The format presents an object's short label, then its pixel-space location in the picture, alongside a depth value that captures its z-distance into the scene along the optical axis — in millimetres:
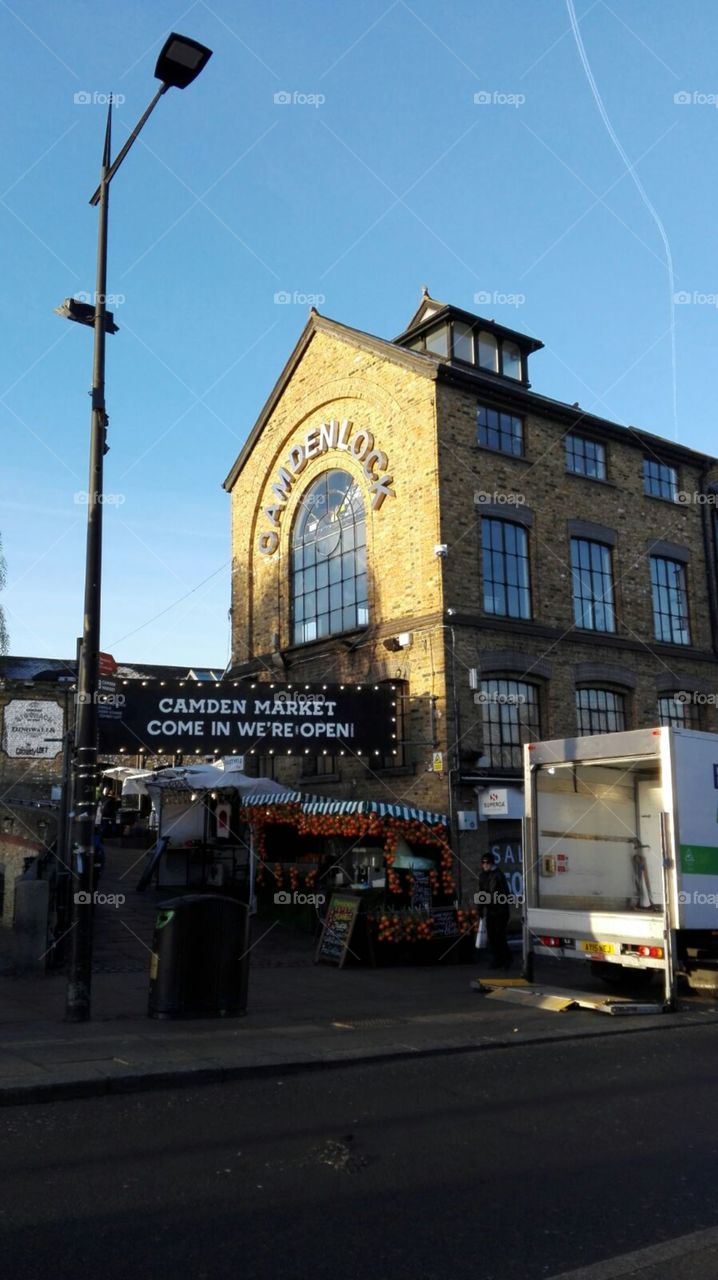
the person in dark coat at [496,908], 15445
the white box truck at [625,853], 12516
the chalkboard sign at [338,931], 15266
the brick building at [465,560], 18969
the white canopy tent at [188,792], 19969
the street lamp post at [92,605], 10258
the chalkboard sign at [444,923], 16094
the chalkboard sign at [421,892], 16922
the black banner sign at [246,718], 17203
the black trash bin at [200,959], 10820
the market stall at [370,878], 15658
